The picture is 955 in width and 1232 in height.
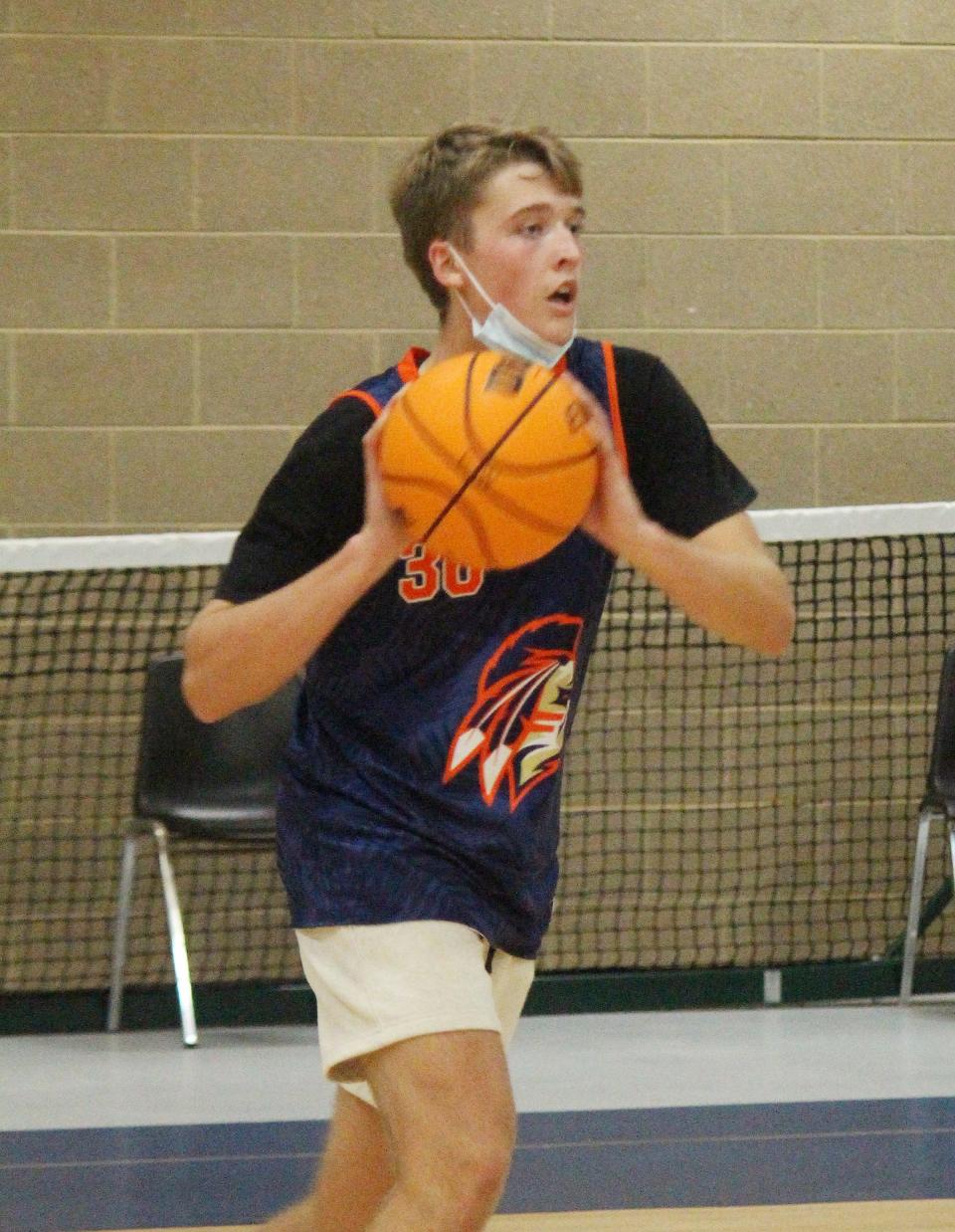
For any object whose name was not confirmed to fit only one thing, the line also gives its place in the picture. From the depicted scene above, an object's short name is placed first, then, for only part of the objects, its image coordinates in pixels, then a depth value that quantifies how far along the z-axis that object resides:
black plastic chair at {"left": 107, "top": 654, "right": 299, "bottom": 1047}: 10.48
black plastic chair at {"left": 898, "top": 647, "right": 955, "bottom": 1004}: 10.86
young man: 4.13
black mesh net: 11.52
